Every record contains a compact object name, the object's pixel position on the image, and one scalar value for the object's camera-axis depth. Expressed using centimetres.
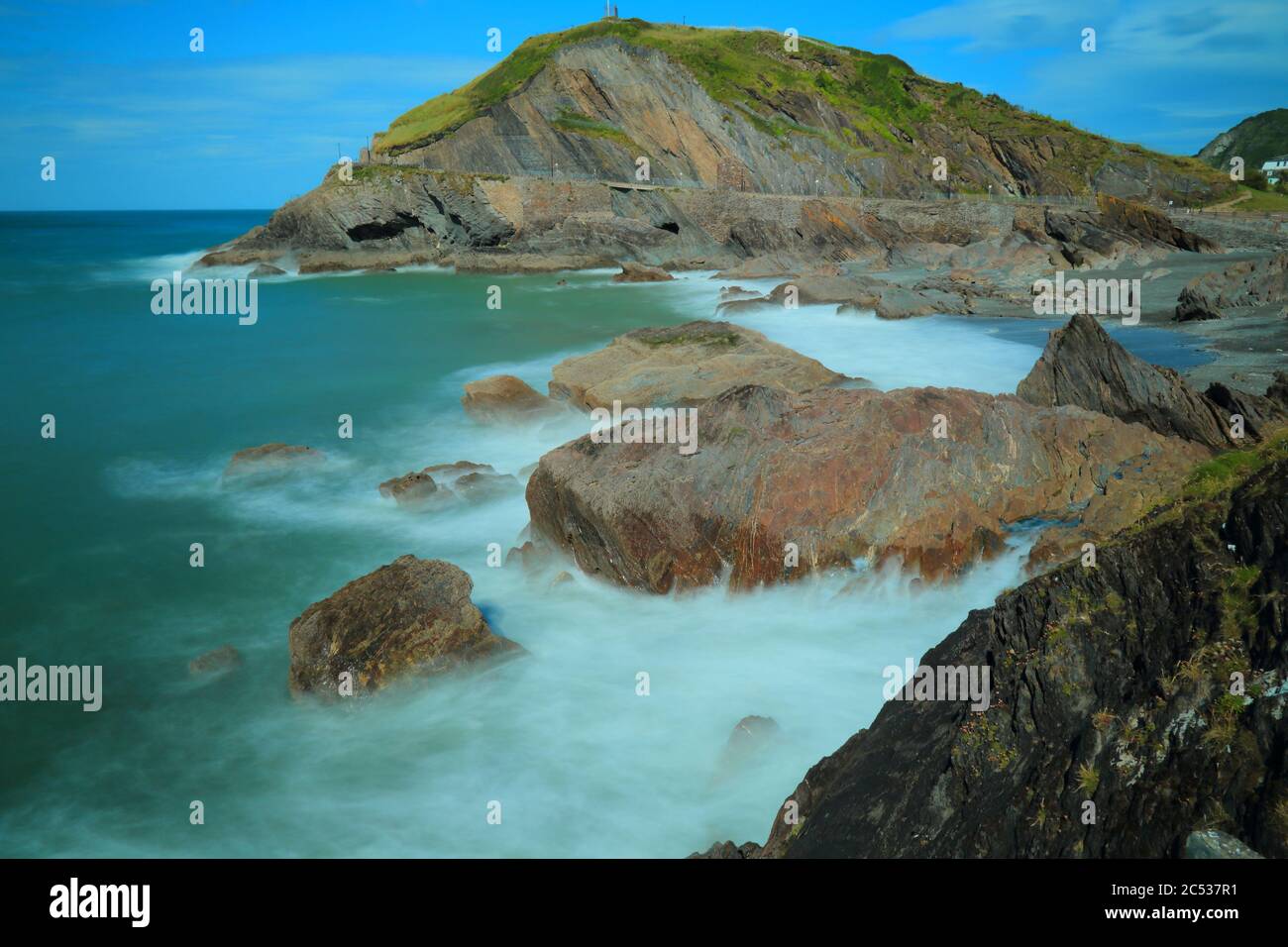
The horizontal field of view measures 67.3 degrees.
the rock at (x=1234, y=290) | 2984
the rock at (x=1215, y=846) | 496
